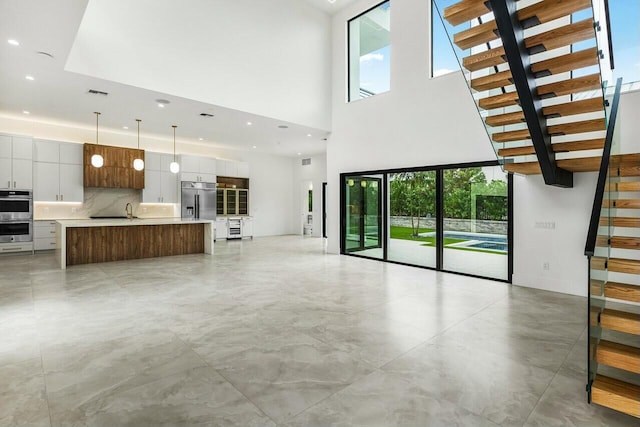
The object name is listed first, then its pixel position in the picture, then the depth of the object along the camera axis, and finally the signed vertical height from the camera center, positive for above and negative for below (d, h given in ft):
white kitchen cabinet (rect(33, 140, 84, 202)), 26.94 +3.31
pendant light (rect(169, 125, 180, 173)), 26.58 +3.63
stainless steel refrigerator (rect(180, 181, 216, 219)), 34.17 +1.16
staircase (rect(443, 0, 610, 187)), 9.78 +4.67
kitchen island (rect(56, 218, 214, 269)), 22.41 -2.18
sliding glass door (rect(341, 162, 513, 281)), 18.78 -0.40
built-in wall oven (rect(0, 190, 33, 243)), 25.45 -0.40
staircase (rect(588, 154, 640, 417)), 6.55 -2.29
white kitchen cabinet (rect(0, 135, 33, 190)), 25.27 +3.82
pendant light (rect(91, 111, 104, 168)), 22.85 +3.53
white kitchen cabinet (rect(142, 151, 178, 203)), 31.99 +3.06
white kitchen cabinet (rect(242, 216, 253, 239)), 38.83 -1.82
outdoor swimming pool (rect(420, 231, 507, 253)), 18.66 -1.73
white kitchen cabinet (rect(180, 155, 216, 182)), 33.86 +4.49
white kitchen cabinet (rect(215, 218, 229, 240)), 36.65 -1.99
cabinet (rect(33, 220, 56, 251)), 27.02 -1.99
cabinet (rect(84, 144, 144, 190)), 28.63 +3.72
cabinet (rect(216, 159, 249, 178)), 37.17 +4.94
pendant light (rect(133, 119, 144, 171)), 25.91 +3.72
